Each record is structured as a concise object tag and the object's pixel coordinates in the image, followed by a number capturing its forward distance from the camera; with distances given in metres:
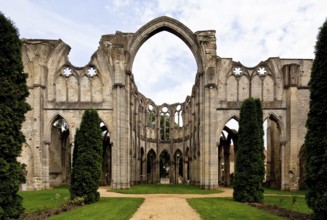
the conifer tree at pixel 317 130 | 9.35
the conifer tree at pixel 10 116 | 8.68
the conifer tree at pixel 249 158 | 15.91
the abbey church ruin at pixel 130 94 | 26.77
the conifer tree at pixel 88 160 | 15.43
